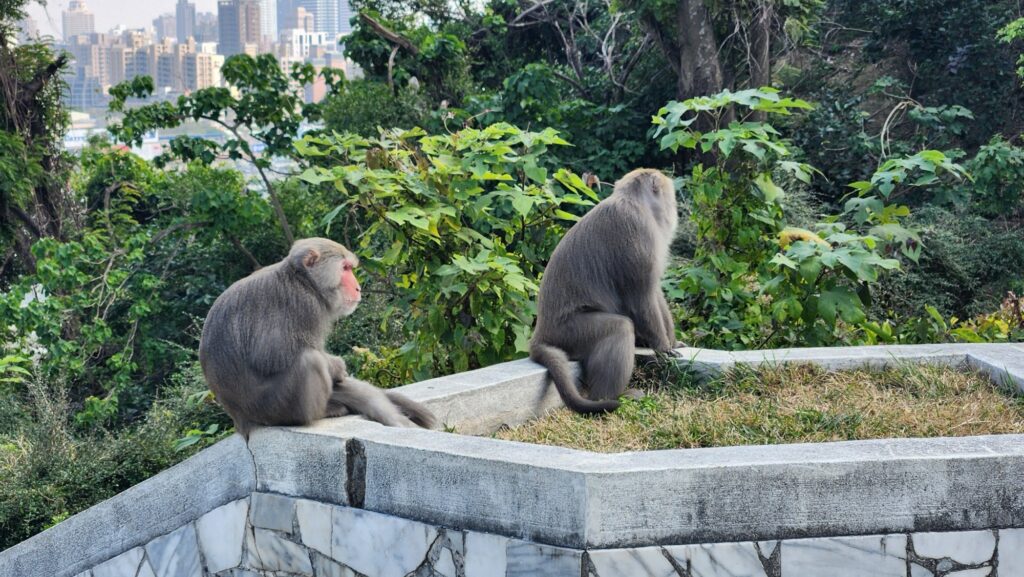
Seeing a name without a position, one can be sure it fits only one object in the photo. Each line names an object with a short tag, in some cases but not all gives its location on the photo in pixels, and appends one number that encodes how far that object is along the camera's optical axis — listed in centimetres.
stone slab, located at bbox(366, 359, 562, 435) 558
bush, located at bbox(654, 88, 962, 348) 653
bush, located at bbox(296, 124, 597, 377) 652
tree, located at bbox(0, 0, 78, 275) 1608
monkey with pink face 490
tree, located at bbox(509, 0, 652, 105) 1689
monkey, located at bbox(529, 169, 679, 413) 602
